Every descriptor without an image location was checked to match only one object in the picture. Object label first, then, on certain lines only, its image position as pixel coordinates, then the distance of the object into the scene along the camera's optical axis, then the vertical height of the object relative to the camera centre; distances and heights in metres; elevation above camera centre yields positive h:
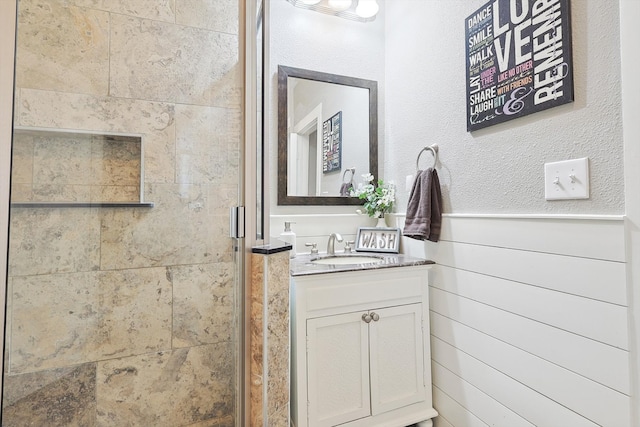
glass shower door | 1.01 +0.01
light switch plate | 0.92 +0.11
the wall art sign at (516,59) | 0.98 +0.56
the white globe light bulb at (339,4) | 1.79 +1.25
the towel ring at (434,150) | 1.52 +0.32
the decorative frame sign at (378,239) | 1.72 -0.14
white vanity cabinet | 1.23 -0.57
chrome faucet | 1.71 -0.16
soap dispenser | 1.62 -0.10
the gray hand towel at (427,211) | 1.45 +0.02
